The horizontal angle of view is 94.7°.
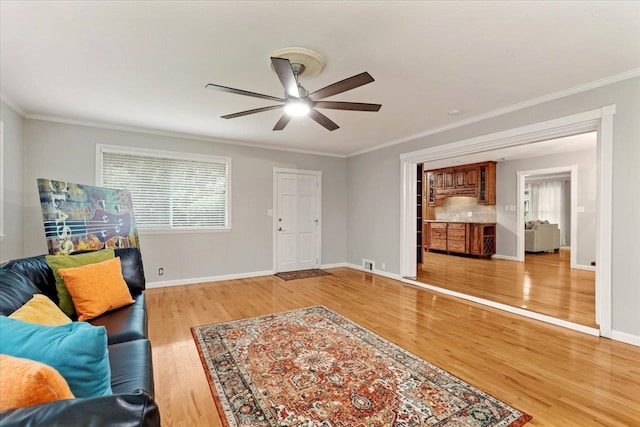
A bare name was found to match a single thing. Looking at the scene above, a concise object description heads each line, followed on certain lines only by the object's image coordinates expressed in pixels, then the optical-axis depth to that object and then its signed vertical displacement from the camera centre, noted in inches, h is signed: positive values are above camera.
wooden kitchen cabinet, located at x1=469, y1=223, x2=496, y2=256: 297.1 -27.0
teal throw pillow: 35.1 -16.9
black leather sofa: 25.5 -19.2
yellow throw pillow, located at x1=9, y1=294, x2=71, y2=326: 52.2 -19.2
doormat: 212.5 -46.7
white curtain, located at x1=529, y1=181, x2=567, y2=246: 374.9 +12.9
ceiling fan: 79.8 +36.6
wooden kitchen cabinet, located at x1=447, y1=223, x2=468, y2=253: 309.1 -26.5
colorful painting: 113.3 -2.6
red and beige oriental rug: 69.1 -47.8
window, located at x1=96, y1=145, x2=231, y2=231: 175.0 +17.2
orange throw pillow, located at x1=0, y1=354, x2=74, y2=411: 27.0 -16.4
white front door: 228.5 -6.1
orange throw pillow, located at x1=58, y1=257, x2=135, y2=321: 83.9 -23.0
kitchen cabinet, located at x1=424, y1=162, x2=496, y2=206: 303.4 +33.1
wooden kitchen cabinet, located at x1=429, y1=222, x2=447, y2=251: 330.2 -26.2
